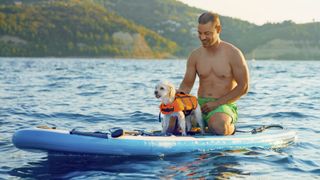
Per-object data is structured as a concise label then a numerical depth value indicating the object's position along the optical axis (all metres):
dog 8.48
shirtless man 8.84
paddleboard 7.77
